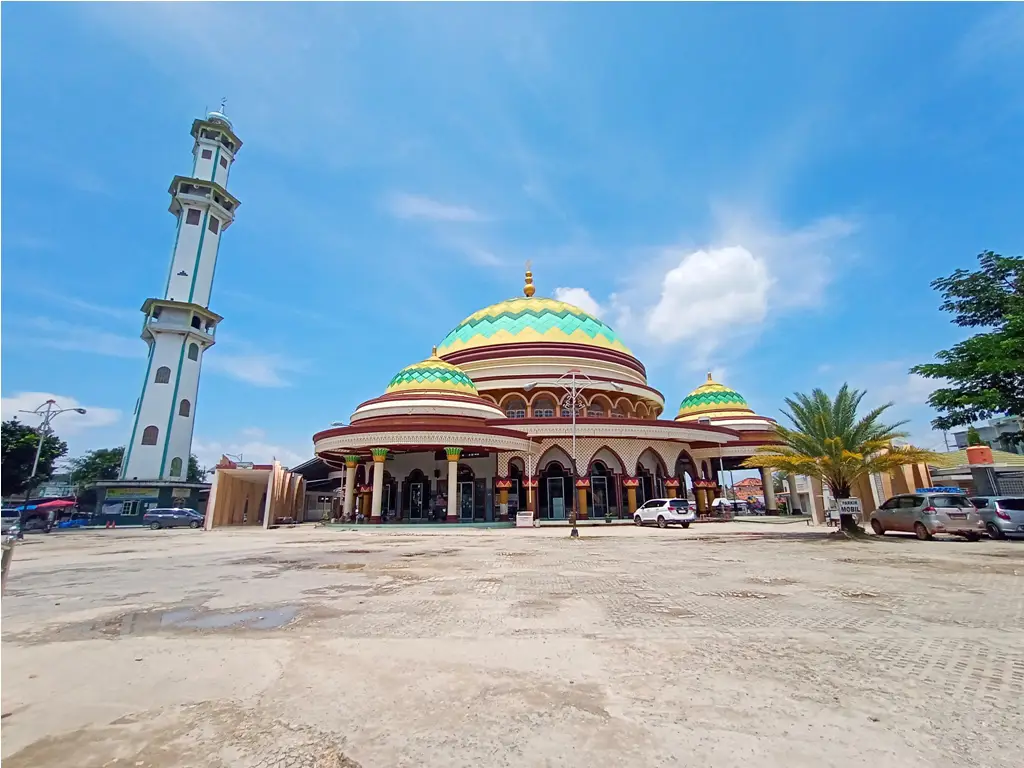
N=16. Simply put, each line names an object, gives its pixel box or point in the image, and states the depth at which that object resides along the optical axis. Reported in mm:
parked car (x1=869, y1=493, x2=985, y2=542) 15977
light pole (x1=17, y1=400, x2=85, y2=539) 32000
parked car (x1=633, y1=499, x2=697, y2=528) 25516
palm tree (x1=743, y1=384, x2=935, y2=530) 18406
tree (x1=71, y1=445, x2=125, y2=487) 66062
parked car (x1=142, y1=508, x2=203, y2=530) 34938
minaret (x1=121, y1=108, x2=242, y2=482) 42719
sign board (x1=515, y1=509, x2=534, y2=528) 26438
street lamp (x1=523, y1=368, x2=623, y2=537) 35306
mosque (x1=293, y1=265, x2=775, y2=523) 28844
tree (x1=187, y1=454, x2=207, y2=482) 69881
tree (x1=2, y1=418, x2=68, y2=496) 43025
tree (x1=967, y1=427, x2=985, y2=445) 30741
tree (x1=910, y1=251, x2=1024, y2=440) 19823
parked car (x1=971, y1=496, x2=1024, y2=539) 16516
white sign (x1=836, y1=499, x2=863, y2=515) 17562
